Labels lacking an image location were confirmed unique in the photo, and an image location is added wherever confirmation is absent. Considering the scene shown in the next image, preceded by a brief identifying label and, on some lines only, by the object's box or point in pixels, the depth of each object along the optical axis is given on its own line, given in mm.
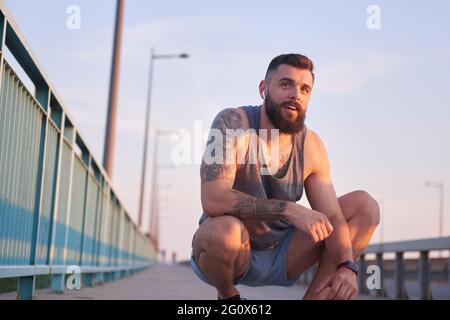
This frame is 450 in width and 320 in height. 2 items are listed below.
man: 3432
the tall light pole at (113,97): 11844
